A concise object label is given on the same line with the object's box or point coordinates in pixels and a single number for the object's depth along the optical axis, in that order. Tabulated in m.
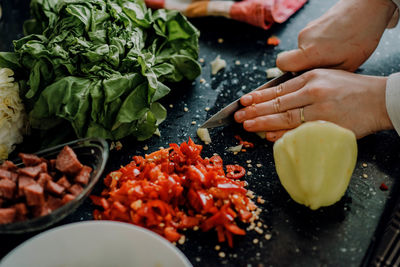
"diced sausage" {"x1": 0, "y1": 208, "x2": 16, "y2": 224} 0.52
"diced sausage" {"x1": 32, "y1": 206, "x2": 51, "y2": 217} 0.53
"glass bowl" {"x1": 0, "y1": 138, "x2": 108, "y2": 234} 0.53
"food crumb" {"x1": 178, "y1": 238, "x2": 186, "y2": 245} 0.56
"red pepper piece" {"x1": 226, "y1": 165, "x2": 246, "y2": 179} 0.61
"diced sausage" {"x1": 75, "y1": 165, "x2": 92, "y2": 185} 0.56
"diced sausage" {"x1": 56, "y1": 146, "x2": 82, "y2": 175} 0.56
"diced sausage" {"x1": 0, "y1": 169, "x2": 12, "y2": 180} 0.55
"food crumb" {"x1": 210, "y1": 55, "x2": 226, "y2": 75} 0.74
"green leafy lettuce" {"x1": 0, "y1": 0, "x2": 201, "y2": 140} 0.61
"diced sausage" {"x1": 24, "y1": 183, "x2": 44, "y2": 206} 0.53
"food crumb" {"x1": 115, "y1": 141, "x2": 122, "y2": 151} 0.65
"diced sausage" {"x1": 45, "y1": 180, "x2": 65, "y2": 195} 0.54
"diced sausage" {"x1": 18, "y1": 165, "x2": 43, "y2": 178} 0.55
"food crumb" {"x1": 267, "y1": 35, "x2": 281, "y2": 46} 0.77
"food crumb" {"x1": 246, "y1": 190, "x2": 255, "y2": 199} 0.60
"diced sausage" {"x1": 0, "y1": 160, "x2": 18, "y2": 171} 0.57
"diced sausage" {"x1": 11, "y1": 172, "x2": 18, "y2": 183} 0.55
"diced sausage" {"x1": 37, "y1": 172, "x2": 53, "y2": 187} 0.55
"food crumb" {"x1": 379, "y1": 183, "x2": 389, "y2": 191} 0.60
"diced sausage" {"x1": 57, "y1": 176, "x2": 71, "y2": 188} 0.56
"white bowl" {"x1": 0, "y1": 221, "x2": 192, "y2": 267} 0.51
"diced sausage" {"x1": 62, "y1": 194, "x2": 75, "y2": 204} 0.54
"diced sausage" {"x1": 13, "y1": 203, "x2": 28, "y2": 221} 0.53
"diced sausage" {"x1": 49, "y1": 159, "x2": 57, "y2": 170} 0.58
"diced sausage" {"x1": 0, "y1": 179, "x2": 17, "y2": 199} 0.54
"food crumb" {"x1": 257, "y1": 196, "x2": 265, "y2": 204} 0.59
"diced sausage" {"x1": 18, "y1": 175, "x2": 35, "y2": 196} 0.54
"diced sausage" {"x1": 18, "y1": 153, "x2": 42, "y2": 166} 0.57
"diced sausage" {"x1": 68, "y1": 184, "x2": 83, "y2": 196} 0.55
